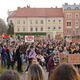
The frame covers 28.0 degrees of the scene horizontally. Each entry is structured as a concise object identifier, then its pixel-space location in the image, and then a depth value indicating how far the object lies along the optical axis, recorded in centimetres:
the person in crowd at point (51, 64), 813
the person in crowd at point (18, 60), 1030
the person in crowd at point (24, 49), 1296
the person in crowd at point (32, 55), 960
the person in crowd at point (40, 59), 998
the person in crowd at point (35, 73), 311
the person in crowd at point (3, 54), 1208
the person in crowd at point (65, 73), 256
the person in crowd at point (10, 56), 981
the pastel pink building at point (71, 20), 6350
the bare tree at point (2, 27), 6406
